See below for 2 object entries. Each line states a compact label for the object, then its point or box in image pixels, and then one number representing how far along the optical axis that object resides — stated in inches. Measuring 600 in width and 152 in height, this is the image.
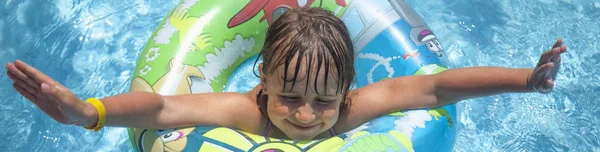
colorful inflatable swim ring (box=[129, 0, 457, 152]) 104.3
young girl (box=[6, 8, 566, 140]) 91.7
